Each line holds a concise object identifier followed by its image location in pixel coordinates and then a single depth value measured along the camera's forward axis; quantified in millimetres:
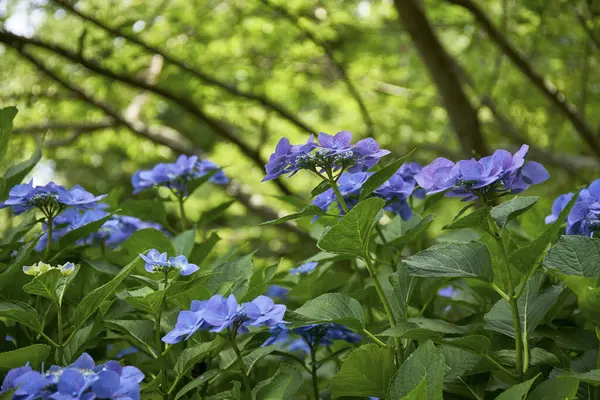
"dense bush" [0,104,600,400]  875
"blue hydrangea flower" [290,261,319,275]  1336
